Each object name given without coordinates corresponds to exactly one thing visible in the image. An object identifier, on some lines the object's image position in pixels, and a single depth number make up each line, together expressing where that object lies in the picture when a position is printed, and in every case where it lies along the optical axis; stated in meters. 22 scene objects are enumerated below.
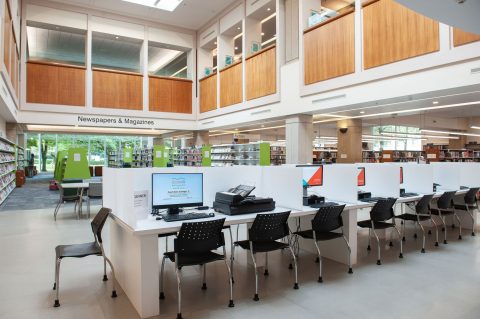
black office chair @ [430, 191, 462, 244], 5.52
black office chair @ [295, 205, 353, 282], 3.83
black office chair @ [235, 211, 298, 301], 3.37
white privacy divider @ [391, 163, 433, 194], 5.74
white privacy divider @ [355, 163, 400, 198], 5.11
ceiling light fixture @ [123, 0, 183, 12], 10.38
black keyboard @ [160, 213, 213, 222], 3.18
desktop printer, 3.55
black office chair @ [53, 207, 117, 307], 3.15
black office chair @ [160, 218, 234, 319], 2.92
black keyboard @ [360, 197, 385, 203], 4.57
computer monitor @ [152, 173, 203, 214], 3.39
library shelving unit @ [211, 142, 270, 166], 10.57
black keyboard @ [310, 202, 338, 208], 4.08
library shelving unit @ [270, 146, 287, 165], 13.71
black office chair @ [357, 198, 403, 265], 4.47
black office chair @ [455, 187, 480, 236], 5.90
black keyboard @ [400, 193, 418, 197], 5.33
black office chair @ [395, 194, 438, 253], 5.05
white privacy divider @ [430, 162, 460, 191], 6.22
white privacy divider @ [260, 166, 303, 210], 3.94
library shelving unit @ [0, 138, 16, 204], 9.07
